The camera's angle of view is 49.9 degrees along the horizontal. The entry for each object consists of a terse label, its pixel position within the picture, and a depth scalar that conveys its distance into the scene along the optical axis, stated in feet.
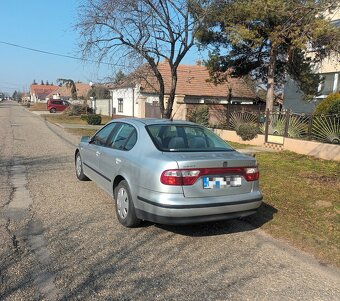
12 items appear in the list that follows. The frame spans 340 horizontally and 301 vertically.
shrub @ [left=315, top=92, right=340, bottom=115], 42.54
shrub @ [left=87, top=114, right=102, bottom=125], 85.25
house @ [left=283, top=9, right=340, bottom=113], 65.05
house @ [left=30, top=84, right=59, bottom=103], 450.71
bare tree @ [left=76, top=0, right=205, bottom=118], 48.03
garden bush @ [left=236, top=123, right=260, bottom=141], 51.26
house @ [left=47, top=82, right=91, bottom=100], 307.00
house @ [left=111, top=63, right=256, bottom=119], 95.76
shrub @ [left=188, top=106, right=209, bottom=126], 66.11
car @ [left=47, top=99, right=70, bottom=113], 167.43
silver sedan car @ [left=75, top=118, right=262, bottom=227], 13.84
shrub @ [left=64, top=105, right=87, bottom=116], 126.00
